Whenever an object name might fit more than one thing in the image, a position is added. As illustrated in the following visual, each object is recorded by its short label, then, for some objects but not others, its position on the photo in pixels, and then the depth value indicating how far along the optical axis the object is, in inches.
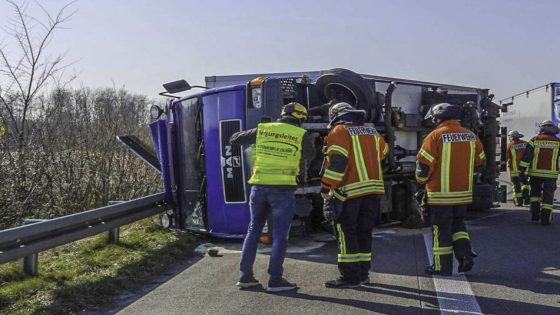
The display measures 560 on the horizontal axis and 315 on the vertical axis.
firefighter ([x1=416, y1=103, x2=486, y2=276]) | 228.8
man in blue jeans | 218.1
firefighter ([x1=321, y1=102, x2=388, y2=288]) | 216.1
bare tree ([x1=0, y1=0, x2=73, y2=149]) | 345.2
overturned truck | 291.6
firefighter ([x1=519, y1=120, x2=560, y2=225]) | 370.6
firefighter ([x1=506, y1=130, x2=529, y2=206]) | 476.1
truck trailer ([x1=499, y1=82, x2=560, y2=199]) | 790.5
